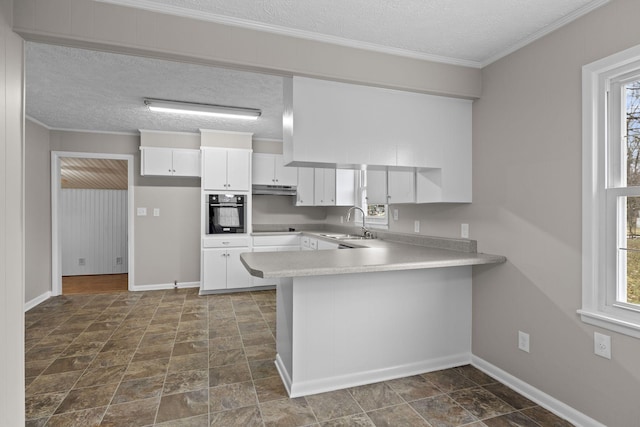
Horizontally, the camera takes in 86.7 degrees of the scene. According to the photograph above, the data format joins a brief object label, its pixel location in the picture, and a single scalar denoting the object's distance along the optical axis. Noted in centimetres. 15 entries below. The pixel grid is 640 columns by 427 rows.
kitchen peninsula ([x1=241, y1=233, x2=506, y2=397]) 229
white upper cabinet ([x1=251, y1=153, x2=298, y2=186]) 541
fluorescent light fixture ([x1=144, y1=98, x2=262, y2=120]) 367
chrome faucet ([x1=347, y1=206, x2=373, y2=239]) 429
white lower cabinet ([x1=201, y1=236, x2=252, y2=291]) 493
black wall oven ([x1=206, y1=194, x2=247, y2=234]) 494
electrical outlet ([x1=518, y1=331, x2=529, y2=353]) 233
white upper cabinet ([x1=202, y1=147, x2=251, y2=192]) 493
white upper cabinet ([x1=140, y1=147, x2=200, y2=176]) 496
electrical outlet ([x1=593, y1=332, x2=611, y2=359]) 186
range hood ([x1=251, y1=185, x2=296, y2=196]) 538
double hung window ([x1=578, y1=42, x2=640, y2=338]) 182
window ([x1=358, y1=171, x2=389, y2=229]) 437
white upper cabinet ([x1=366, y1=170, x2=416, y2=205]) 306
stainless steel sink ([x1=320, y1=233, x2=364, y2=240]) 436
